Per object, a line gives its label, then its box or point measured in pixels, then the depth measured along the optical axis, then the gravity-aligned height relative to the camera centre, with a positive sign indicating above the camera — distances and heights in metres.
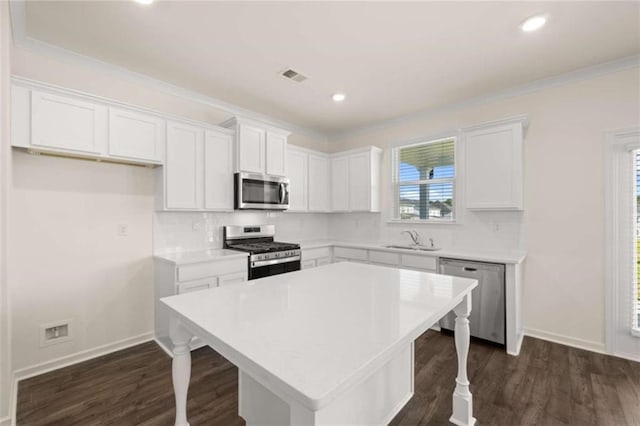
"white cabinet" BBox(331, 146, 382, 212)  4.35 +0.50
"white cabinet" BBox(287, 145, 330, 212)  4.26 +0.51
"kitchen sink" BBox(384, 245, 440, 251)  3.78 -0.47
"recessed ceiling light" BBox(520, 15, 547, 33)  2.11 +1.41
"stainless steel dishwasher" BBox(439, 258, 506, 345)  2.87 -0.89
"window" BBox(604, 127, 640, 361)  2.67 -0.27
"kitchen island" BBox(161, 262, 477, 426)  0.83 -0.44
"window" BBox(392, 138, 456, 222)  3.87 +0.45
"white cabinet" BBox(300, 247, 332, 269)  4.01 -0.64
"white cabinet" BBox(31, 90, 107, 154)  2.20 +0.71
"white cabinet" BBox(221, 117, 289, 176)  3.43 +0.82
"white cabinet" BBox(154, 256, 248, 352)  2.71 -0.65
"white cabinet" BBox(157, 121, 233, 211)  2.93 +0.45
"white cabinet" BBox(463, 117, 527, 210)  3.08 +0.52
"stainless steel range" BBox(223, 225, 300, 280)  3.27 -0.43
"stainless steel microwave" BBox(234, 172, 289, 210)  3.43 +0.26
